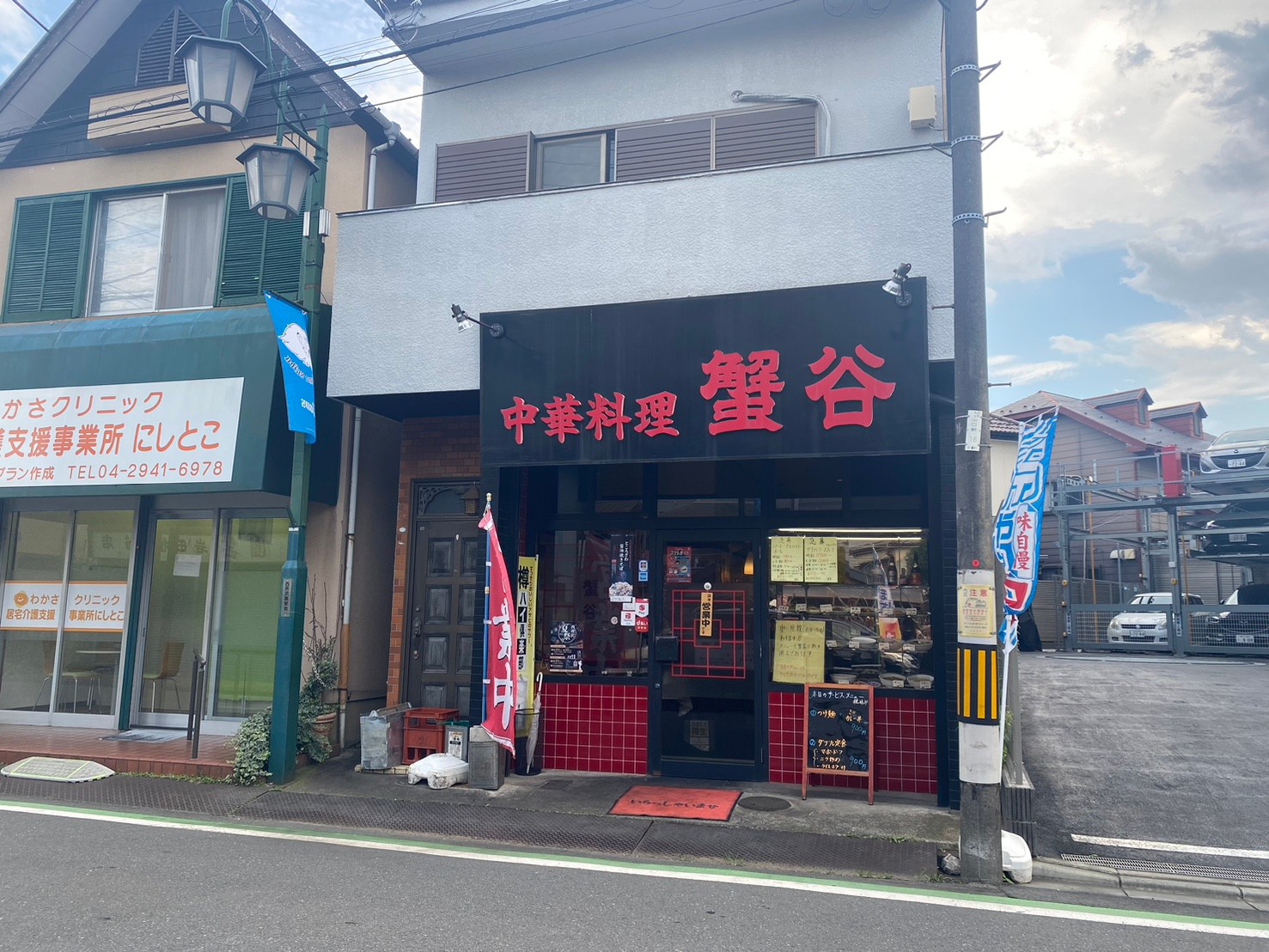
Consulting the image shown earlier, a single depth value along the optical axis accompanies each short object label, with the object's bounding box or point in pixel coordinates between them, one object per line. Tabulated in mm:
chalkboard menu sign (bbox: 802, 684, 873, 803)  7742
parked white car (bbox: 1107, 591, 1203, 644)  21156
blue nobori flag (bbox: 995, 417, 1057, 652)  6664
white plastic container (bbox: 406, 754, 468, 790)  8047
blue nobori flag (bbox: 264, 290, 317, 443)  8148
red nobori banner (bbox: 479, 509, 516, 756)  7930
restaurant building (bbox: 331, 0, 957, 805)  7484
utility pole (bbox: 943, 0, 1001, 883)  5898
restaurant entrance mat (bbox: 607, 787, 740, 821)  7285
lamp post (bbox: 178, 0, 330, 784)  7984
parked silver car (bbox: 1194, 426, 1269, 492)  18875
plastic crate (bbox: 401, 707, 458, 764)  8852
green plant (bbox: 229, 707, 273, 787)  8109
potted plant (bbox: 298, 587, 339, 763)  8766
